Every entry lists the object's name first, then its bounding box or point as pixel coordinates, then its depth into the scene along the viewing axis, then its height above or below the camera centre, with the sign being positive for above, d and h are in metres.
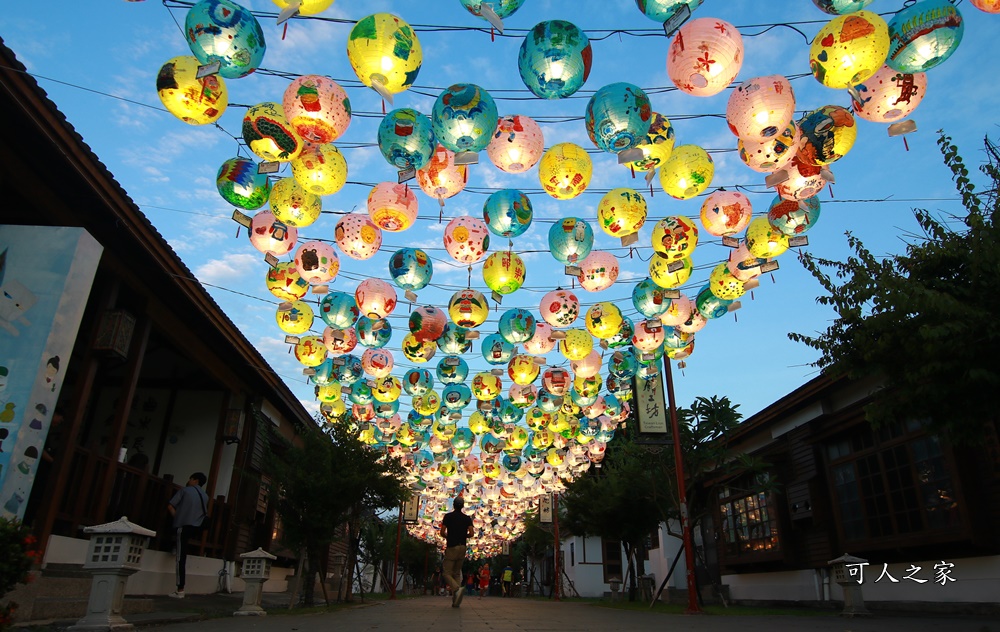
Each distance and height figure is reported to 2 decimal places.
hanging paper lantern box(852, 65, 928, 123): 6.04 +4.43
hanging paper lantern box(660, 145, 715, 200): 7.18 +4.32
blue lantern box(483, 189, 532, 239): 7.97 +4.26
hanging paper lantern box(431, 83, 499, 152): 6.15 +4.21
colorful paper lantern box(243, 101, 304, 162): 6.70 +4.36
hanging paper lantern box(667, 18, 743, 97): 5.56 +4.38
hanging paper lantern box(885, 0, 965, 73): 5.40 +4.46
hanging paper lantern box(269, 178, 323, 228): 7.62 +4.14
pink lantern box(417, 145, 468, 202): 7.39 +4.38
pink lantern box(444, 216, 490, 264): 8.50 +4.19
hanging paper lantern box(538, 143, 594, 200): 7.14 +4.30
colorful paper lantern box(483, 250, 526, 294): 8.88 +3.92
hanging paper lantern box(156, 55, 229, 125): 6.11 +4.39
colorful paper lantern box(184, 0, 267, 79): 5.55 +4.48
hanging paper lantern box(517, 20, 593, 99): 5.68 +4.43
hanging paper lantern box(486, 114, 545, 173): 6.76 +4.33
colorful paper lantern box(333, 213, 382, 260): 8.32 +4.09
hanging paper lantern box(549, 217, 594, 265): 8.44 +4.18
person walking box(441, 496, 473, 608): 12.23 +0.30
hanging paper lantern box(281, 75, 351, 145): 6.24 +4.33
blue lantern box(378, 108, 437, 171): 6.67 +4.33
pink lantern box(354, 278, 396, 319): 9.59 +3.82
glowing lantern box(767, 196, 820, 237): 7.90 +4.27
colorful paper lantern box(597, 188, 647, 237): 7.79 +4.19
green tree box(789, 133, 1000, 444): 5.74 +2.36
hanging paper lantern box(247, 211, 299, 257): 8.23 +4.07
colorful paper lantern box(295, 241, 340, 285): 8.86 +4.02
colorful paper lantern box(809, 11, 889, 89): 5.49 +4.43
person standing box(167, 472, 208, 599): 10.09 +0.58
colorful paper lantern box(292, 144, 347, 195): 7.06 +4.23
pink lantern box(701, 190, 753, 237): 7.79 +4.21
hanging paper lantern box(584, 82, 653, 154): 6.21 +4.29
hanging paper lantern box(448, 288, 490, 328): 9.64 +3.70
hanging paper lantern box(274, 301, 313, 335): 10.24 +3.73
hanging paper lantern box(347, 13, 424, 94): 5.55 +4.35
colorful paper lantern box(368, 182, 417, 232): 7.85 +4.25
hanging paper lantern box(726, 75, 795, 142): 6.06 +4.29
